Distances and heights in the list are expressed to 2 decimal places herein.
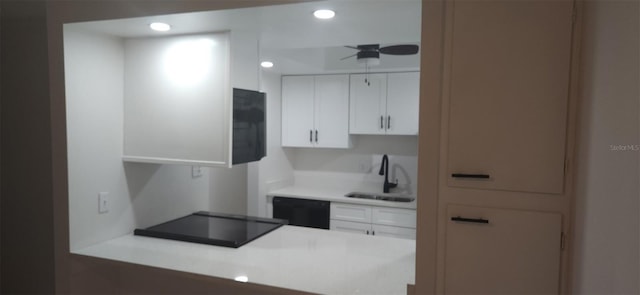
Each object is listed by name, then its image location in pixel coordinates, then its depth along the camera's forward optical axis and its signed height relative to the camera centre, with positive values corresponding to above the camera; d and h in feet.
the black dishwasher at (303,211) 14.03 -3.07
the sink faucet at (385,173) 14.80 -1.75
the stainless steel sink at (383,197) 14.33 -2.59
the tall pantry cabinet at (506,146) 4.60 -0.21
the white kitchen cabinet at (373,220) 12.94 -3.12
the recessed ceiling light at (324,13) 5.68 +1.61
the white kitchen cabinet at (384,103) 13.71 +0.80
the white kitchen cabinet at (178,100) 6.79 +0.40
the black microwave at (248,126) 6.97 -0.04
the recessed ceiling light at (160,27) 6.57 +1.59
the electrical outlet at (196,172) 9.14 -1.12
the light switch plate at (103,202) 7.32 -1.48
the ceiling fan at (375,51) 10.03 +1.93
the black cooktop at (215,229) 7.32 -2.08
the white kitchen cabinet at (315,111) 14.67 +0.52
